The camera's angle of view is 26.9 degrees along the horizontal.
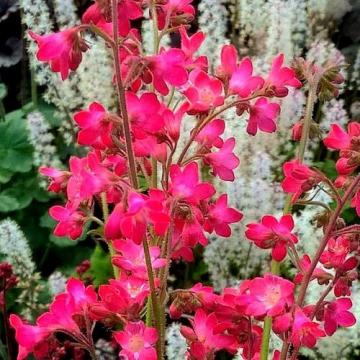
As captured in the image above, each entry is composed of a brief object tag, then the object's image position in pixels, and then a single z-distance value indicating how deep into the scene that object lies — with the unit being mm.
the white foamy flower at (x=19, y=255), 359
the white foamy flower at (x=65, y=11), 466
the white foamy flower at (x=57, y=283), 366
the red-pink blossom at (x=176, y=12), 208
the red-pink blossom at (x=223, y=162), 200
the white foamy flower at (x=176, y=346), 298
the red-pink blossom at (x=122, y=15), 175
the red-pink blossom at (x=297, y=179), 184
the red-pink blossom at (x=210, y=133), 200
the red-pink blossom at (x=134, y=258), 189
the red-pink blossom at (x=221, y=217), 203
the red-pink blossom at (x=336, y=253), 195
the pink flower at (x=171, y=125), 186
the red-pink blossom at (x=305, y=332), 179
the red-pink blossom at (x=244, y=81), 198
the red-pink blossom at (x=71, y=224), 196
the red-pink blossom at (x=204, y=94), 193
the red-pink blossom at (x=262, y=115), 201
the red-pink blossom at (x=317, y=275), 200
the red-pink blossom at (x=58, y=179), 203
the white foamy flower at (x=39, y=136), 429
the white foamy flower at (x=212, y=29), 451
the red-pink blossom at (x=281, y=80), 197
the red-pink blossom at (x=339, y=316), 193
